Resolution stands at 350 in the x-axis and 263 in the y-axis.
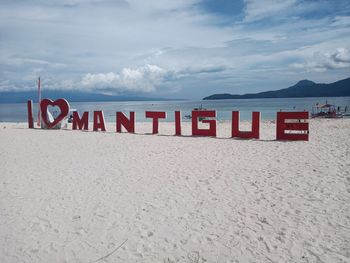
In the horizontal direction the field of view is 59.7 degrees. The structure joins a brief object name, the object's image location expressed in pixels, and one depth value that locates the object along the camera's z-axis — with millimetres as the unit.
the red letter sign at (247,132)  14410
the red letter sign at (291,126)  13582
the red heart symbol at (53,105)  18859
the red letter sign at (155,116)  16484
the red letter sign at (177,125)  16391
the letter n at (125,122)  17703
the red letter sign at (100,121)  18578
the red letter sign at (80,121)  18844
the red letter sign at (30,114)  20891
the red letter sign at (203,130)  15398
